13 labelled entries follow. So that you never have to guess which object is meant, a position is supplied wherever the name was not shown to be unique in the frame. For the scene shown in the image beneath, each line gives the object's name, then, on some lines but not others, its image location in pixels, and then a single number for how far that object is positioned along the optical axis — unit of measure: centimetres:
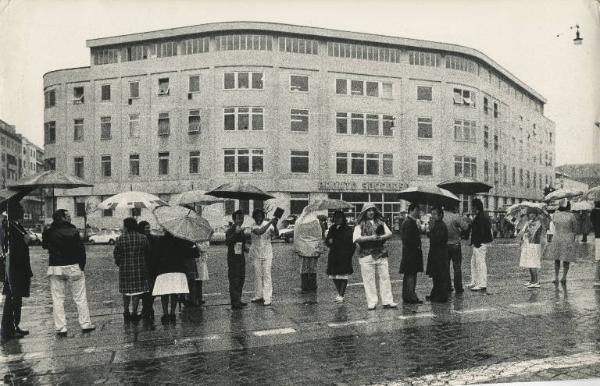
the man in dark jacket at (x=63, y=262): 762
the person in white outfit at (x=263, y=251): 971
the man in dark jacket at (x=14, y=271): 755
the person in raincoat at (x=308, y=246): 1154
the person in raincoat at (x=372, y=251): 915
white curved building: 3706
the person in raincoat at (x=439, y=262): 970
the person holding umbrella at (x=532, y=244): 1131
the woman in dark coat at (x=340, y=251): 998
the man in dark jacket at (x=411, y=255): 951
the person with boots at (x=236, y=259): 941
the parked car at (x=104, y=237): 3469
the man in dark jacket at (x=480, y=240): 1095
